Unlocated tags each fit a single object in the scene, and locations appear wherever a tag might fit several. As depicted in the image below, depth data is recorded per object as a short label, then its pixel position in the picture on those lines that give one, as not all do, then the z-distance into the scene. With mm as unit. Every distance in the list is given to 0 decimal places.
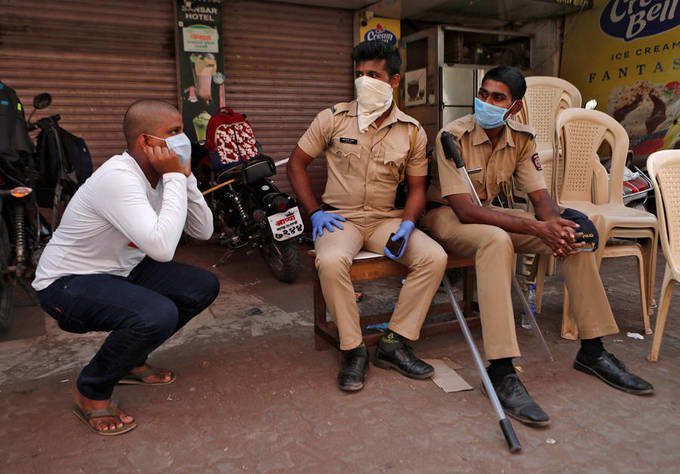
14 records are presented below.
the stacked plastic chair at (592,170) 3730
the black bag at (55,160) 4406
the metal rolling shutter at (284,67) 6176
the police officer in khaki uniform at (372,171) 3008
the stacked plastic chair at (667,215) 2955
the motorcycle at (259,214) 4633
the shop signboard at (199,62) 5793
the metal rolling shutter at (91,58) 5207
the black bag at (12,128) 3791
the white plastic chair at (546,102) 4863
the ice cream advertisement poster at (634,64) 6201
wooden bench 2994
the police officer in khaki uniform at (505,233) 2678
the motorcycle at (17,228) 3711
